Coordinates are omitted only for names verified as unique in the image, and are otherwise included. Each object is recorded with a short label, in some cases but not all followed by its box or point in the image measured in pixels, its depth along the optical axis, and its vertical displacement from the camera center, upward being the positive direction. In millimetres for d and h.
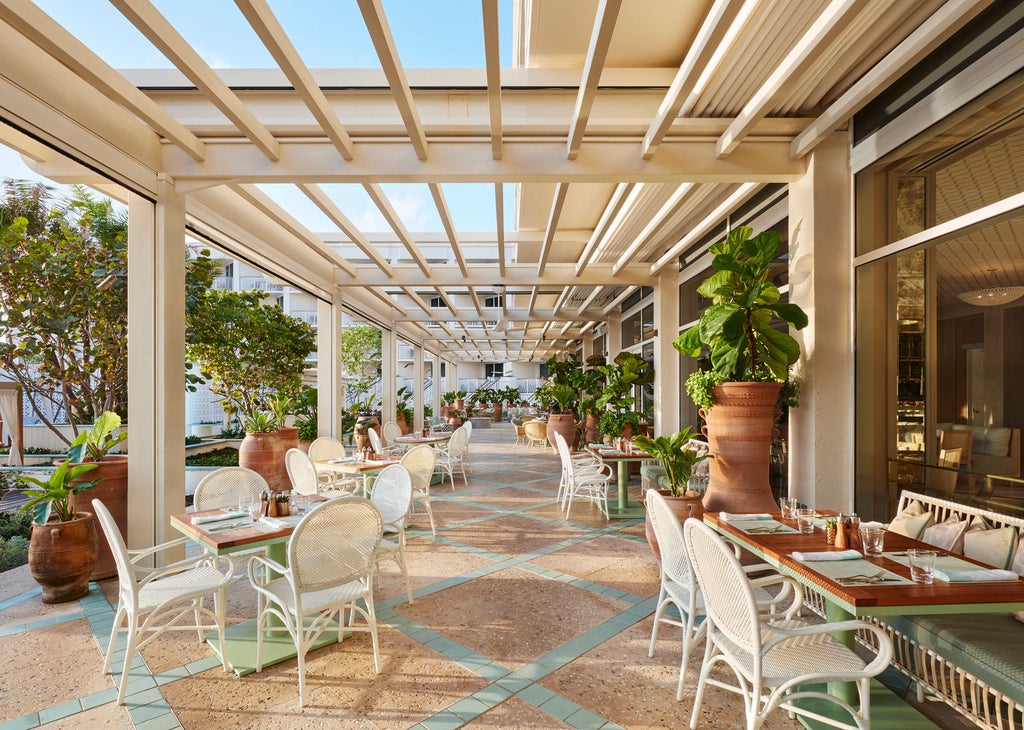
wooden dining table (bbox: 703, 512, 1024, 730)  1925 -861
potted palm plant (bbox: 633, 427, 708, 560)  4184 -821
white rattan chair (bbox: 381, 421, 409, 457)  9336 -1344
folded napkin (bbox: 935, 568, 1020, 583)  2070 -815
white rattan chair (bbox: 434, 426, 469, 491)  8477 -1361
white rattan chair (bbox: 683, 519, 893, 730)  1874 -1078
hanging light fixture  2652 +341
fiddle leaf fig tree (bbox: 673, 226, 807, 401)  4012 +358
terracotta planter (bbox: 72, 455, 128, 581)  4266 -1031
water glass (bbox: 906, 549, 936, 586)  2098 -796
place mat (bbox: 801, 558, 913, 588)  2105 -840
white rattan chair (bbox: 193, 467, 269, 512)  3805 -873
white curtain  5971 -497
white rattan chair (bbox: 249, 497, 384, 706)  2600 -1022
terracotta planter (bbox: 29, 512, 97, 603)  3736 -1325
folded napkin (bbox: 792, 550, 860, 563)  2363 -838
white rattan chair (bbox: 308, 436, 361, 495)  5930 -1069
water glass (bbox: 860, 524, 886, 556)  2430 -791
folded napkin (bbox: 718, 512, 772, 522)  3121 -878
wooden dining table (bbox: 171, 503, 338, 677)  2838 -961
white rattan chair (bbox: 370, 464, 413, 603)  3679 -985
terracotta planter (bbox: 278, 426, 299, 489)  7840 -1089
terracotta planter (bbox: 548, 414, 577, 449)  11750 -1307
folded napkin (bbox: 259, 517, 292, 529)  3043 -892
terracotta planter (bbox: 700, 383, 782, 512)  4129 -610
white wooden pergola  2877 +1606
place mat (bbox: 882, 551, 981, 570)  2260 -856
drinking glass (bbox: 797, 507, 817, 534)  2908 -859
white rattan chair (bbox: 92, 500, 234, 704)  2588 -1165
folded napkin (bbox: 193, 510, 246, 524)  3198 -900
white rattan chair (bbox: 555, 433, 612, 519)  6180 -1311
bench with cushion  1937 -1078
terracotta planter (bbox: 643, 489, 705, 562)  4156 -1094
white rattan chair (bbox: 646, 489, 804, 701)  2512 -1061
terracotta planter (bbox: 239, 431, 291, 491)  7480 -1228
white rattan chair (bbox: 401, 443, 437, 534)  5090 -952
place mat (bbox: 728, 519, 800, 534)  2873 -879
